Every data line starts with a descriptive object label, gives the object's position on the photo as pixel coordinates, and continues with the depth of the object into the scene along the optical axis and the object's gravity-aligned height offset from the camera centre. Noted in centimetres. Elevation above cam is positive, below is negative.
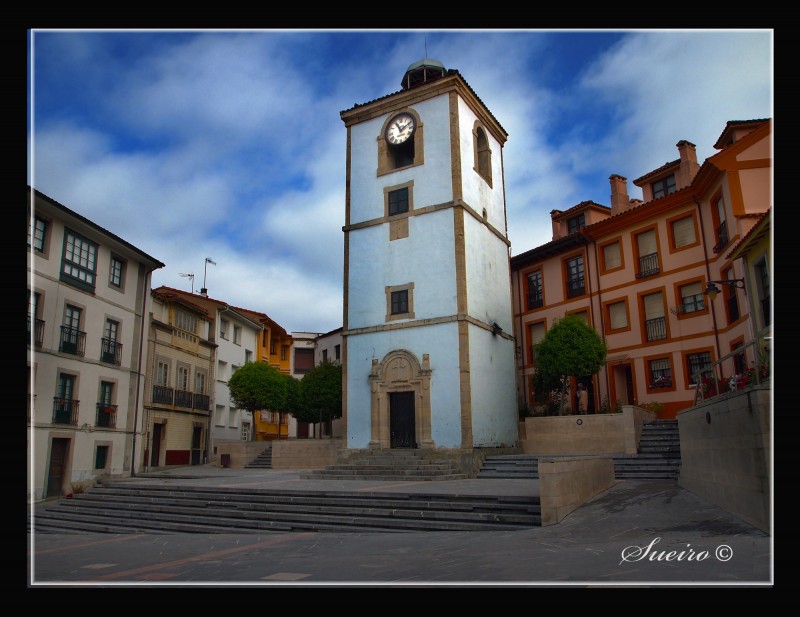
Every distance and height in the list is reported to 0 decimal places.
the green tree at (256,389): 3403 +245
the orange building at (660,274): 2184 +668
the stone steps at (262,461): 2991 -123
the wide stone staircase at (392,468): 2066 -116
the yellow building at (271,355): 4581 +614
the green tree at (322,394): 3033 +189
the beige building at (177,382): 3117 +278
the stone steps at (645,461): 1681 -90
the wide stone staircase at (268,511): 1243 -169
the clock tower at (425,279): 2347 +597
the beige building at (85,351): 2083 +305
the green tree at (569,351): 2433 +302
